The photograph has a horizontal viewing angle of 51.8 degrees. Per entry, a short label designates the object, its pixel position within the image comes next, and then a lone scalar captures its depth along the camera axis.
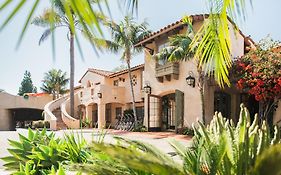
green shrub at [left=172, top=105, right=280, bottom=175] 2.43
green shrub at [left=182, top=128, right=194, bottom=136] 16.55
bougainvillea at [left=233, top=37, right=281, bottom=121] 12.04
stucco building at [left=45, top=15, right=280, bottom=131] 17.05
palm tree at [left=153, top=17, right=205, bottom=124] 14.23
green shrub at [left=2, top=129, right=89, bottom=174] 5.11
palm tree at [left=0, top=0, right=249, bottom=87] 2.24
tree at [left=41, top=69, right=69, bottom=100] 45.91
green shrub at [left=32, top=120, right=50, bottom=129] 30.03
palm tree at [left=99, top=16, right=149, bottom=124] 22.01
